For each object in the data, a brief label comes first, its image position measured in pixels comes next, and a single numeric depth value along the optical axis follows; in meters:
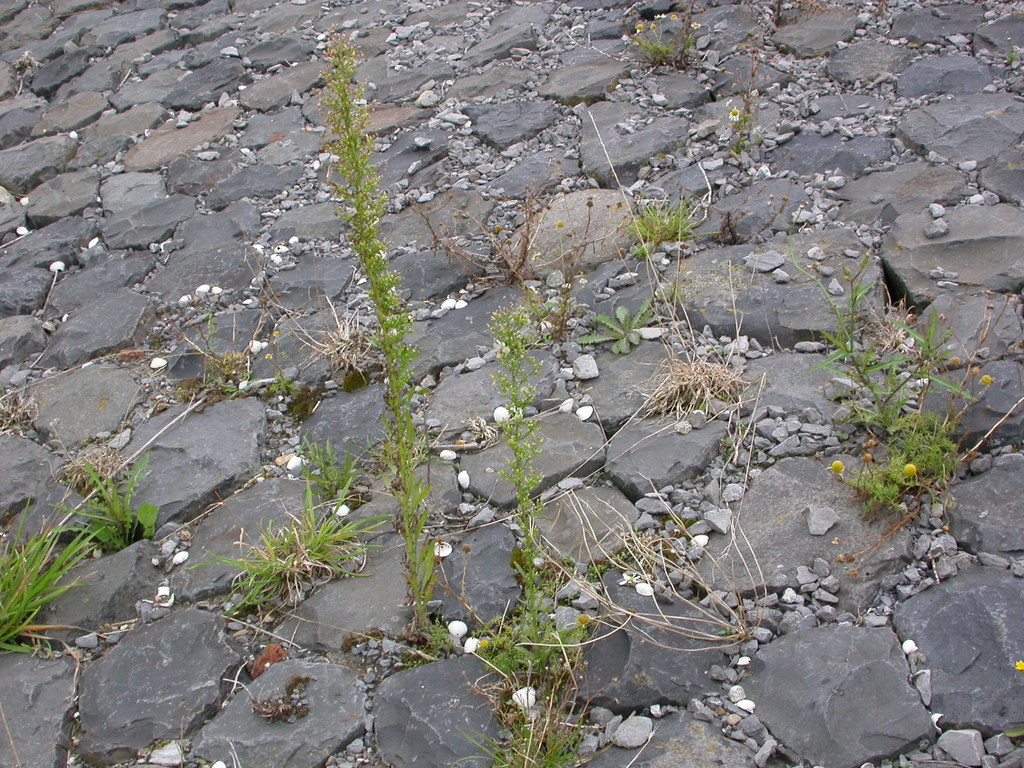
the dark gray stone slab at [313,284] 3.62
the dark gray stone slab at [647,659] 2.18
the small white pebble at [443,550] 2.60
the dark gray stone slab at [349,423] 3.00
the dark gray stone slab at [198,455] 2.92
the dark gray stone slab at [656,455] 2.68
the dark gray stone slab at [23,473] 2.97
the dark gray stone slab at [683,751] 2.03
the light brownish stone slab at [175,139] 4.75
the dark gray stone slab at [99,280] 3.89
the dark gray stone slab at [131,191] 4.43
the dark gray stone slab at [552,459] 2.75
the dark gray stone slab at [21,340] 3.62
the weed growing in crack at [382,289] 2.13
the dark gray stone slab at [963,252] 2.97
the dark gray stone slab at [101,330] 3.58
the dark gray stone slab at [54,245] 4.16
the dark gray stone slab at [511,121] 4.30
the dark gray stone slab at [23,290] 3.90
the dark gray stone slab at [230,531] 2.65
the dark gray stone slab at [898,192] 3.35
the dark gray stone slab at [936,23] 4.32
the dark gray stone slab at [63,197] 4.48
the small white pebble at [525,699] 2.18
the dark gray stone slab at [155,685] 2.29
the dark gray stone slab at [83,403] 3.22
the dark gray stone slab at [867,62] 4.15
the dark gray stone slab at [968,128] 3.53
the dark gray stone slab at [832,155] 3.65
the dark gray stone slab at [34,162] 4.79
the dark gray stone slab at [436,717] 2.14
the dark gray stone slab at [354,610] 2.46
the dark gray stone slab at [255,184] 4.33
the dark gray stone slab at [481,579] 2.43
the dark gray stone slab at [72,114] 5.21
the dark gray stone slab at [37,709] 2.28
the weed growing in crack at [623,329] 3.12
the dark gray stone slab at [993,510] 2.28
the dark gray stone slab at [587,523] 2.52
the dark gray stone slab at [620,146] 3.90
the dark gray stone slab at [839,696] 1.99
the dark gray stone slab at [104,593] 2.59
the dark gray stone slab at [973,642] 1.98
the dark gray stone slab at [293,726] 2.19
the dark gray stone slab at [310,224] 4.02
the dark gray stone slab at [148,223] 4.18
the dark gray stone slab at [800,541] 2.32
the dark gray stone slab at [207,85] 5.21
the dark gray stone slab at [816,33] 4.40
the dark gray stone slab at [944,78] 3.95
